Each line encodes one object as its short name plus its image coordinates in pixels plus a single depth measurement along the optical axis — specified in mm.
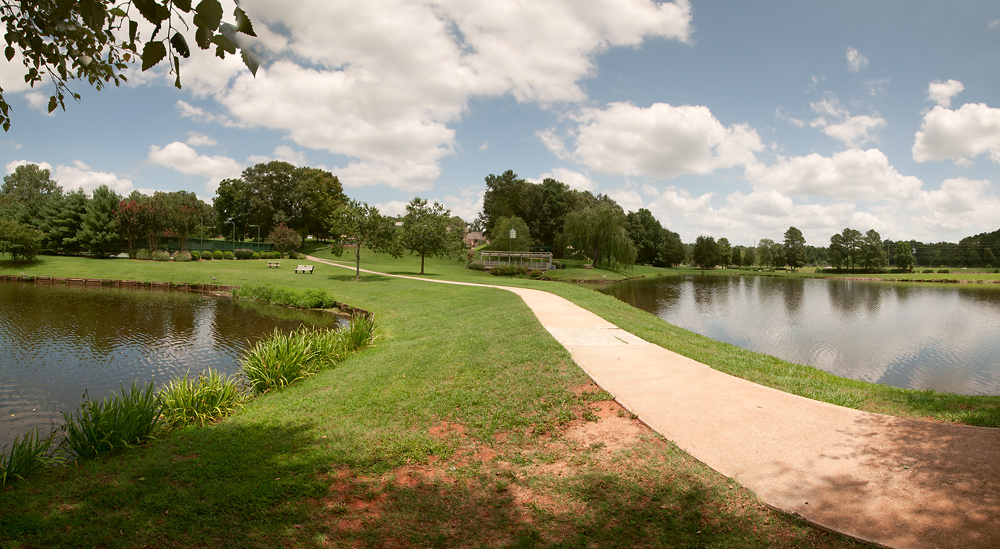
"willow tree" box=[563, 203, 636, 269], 52719
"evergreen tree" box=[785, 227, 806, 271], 85938
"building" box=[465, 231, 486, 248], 110125
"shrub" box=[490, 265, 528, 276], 42316
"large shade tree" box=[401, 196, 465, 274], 33750
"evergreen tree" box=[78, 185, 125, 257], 40281
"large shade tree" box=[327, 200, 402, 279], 30234
